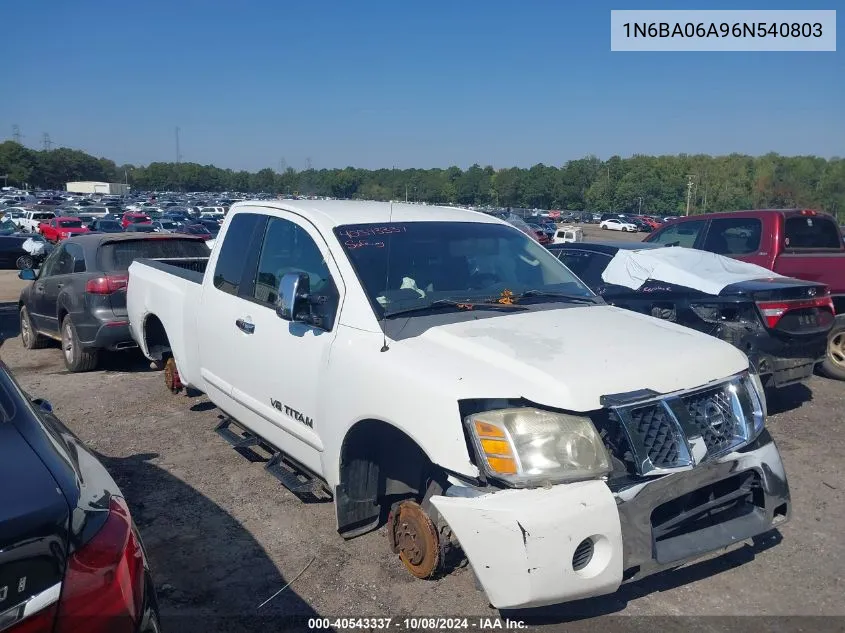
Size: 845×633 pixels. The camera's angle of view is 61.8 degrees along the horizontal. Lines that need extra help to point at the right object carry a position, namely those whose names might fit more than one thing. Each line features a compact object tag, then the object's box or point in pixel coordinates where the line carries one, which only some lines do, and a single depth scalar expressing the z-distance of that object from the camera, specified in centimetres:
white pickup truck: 280
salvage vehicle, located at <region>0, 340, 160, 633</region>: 186
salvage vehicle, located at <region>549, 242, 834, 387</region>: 613
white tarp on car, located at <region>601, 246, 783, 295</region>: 648
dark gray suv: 781
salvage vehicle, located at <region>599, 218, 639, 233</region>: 5916
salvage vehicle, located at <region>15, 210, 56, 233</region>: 3984
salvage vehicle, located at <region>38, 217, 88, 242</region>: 3288
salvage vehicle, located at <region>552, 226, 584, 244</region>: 2768
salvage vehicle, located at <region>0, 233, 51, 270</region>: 2281
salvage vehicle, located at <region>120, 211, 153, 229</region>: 4281
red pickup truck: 825
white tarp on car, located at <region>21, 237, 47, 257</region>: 1813
